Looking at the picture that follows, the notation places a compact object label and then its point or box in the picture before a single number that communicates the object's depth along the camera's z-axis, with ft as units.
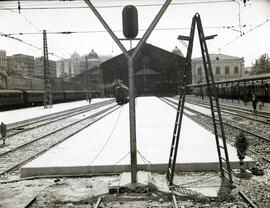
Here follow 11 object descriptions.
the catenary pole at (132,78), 21.65
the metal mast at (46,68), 113.91
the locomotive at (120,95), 144.25
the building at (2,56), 431.23
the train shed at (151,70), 236.43
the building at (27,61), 470.80
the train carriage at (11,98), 106.42
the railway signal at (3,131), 45.39
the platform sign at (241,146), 24.50
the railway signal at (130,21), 21.52
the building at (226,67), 282.36
